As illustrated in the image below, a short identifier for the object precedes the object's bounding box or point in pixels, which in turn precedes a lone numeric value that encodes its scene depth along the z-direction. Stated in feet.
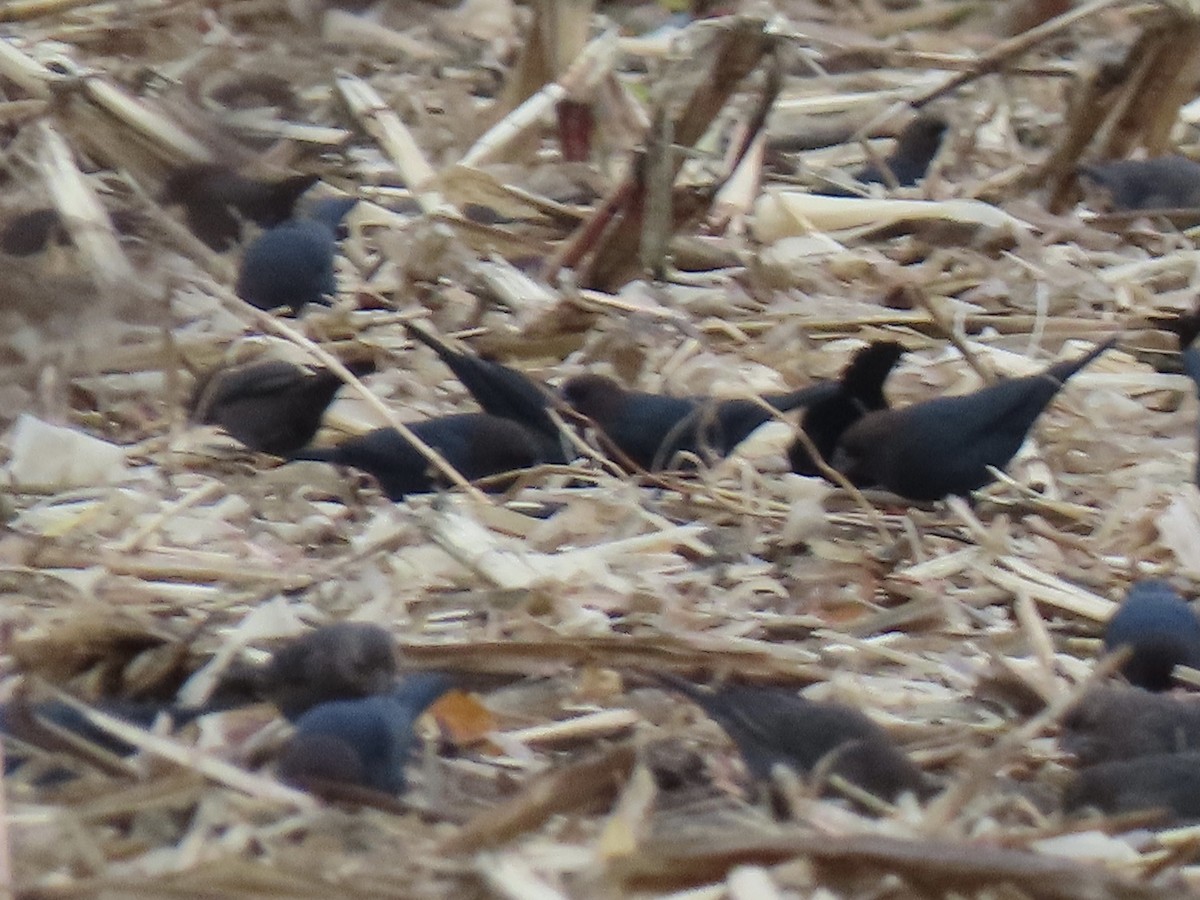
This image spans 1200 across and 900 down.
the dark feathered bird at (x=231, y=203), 30.53
